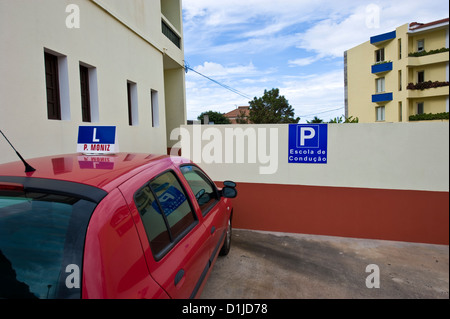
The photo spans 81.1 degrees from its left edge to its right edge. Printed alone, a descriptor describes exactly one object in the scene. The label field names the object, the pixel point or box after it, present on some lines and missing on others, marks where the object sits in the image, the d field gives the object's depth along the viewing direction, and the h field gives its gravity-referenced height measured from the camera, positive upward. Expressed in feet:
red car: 3.75 -1.47
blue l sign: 7.70 +0.12
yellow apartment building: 71.82 +18.78
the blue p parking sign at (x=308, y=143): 14.83 -0.27
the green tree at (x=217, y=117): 141.24 +12.99
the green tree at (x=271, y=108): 108.27 +13.32
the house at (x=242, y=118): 118.89 +10.50
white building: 11.43 +4.34
